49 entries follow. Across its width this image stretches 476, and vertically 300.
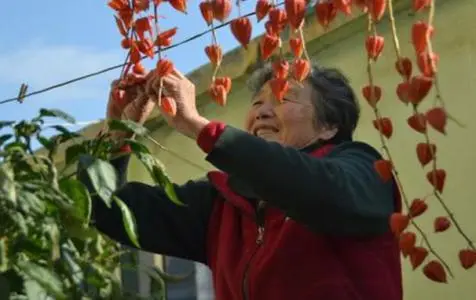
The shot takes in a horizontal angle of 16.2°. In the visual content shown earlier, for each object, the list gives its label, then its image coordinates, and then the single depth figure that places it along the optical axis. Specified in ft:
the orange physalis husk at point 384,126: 8.31
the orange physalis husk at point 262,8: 8.71
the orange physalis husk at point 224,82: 9.21
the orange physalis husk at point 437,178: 8.18
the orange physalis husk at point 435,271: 8.45
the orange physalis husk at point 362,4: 8.27
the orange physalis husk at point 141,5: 8.79
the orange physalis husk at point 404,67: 8.04
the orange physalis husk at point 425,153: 8.09
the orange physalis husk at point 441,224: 8.51
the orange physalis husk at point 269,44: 8.81
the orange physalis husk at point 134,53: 8.93
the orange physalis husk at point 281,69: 8.89
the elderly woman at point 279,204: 9.21
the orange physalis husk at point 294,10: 8.45
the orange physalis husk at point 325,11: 8.59
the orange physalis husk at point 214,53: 8.88
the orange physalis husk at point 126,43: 8.95
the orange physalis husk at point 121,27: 8.95
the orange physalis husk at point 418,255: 8.37
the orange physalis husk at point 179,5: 8.73
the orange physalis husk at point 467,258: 8.47
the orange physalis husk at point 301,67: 8.87
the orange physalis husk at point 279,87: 8.89
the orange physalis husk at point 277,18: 8.62
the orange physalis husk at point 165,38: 8.97
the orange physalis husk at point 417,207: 8.36
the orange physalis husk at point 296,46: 8.88
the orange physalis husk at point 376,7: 8.14
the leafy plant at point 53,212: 8.11
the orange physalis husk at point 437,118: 7.88
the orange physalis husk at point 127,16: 8.86
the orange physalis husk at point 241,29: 8.87
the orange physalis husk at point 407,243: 8.38
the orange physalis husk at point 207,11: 8.78
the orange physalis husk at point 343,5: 8.42
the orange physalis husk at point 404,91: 7.95
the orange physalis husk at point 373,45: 8.33
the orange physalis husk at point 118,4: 8.86
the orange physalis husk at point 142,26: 8.93
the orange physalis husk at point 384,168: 8.37
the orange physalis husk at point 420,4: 8.09
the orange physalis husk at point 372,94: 8.25
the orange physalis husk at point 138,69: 9.65
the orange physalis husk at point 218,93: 9.11
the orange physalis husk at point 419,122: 7.97
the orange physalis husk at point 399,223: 8.30
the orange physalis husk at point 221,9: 8.74
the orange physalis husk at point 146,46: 8.93
